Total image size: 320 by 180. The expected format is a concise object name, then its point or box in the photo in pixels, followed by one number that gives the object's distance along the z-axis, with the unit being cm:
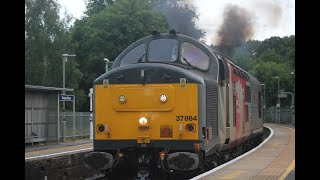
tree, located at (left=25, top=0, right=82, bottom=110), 4966
